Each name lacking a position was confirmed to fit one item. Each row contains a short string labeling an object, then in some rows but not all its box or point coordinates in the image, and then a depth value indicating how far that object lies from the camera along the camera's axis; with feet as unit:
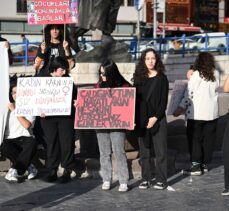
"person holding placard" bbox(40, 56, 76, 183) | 24.82
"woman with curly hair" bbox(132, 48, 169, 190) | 23.22
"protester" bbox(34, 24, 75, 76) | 26.37
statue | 47.67
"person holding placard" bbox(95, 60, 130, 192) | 23.38
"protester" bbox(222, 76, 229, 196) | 22.86
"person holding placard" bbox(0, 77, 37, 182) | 25.16
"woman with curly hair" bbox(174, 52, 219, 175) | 26.11
